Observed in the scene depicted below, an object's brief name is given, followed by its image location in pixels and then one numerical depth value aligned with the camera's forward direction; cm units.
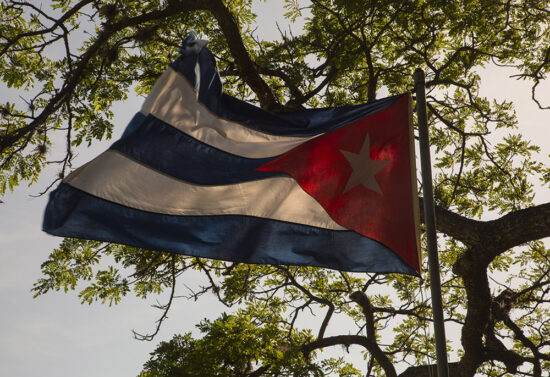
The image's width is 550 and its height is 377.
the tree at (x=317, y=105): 668
